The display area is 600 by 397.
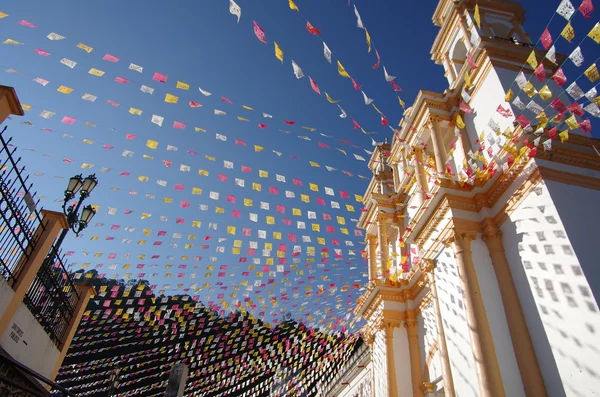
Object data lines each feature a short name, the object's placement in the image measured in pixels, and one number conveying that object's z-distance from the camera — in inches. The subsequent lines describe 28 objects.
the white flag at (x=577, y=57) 260.2
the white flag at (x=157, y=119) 357.3
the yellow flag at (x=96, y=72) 323.7
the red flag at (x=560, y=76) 297.2
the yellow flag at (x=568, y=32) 253.4
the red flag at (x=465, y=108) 474.1
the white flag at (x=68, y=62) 319.3
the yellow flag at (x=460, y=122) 479.6
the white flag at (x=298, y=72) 320.9
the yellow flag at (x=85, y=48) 308.0
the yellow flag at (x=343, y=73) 324.8
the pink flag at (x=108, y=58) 312.4
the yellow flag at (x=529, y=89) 339.9
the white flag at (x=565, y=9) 249.9
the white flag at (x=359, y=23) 289.5
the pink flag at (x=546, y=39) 275.7
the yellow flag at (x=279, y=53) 293.4
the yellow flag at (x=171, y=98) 343.6
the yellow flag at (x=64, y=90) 333.7
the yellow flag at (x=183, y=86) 339.6
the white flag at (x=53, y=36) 295.3
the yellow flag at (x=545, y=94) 347.0
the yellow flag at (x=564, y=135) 297.3
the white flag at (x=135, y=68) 325.4
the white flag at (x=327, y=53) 305.3
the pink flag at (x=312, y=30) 286.2
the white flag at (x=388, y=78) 358.4
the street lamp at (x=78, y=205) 330.0
